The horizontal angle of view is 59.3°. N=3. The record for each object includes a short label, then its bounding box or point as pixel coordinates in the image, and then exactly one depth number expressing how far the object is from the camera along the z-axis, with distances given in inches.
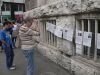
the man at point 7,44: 108.9
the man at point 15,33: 196.7
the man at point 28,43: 87.8
